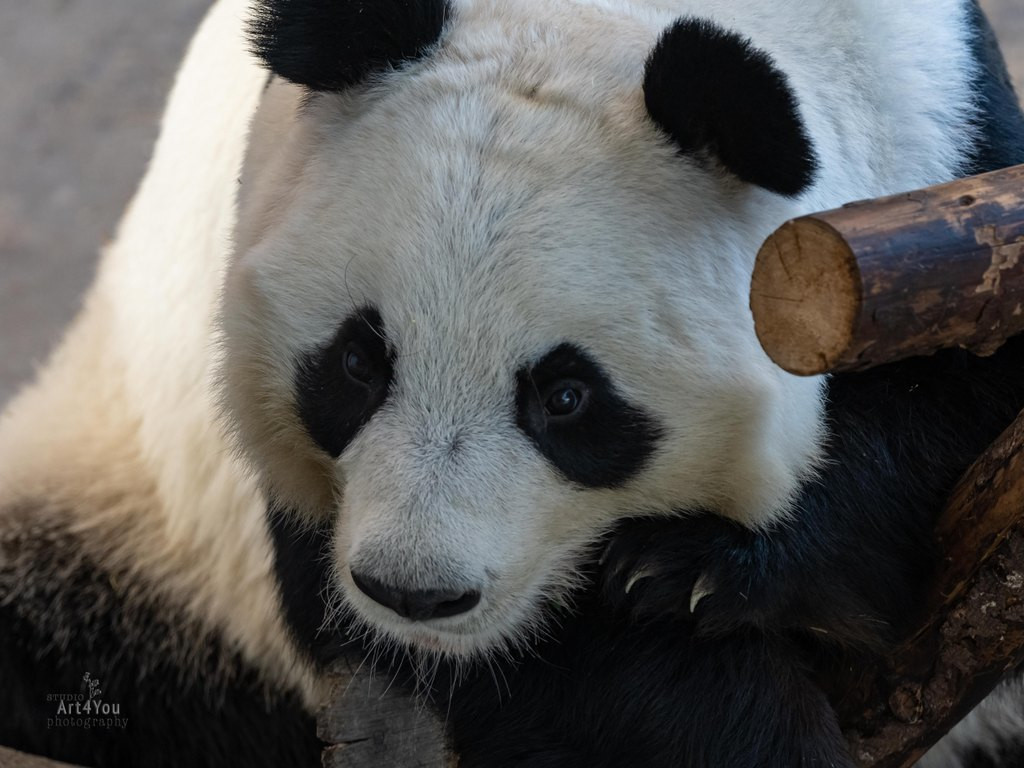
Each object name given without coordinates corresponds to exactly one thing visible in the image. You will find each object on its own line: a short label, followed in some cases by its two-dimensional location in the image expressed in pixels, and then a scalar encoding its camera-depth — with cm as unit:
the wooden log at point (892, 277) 321
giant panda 405
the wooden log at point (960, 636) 437
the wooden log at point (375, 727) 483
